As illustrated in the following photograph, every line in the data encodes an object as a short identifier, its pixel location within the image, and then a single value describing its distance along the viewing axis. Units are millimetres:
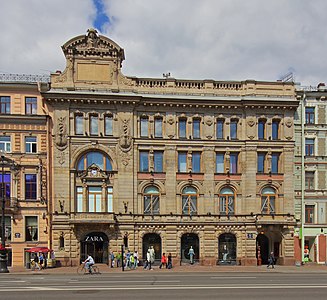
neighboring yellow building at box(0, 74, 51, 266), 43094
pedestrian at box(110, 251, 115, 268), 41806
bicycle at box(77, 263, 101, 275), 35225
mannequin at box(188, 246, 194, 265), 44125
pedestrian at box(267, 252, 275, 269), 41531
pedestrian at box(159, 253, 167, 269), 40588
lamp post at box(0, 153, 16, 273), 35938
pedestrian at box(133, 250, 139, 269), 40912
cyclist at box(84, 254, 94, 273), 33344
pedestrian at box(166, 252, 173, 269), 40562
